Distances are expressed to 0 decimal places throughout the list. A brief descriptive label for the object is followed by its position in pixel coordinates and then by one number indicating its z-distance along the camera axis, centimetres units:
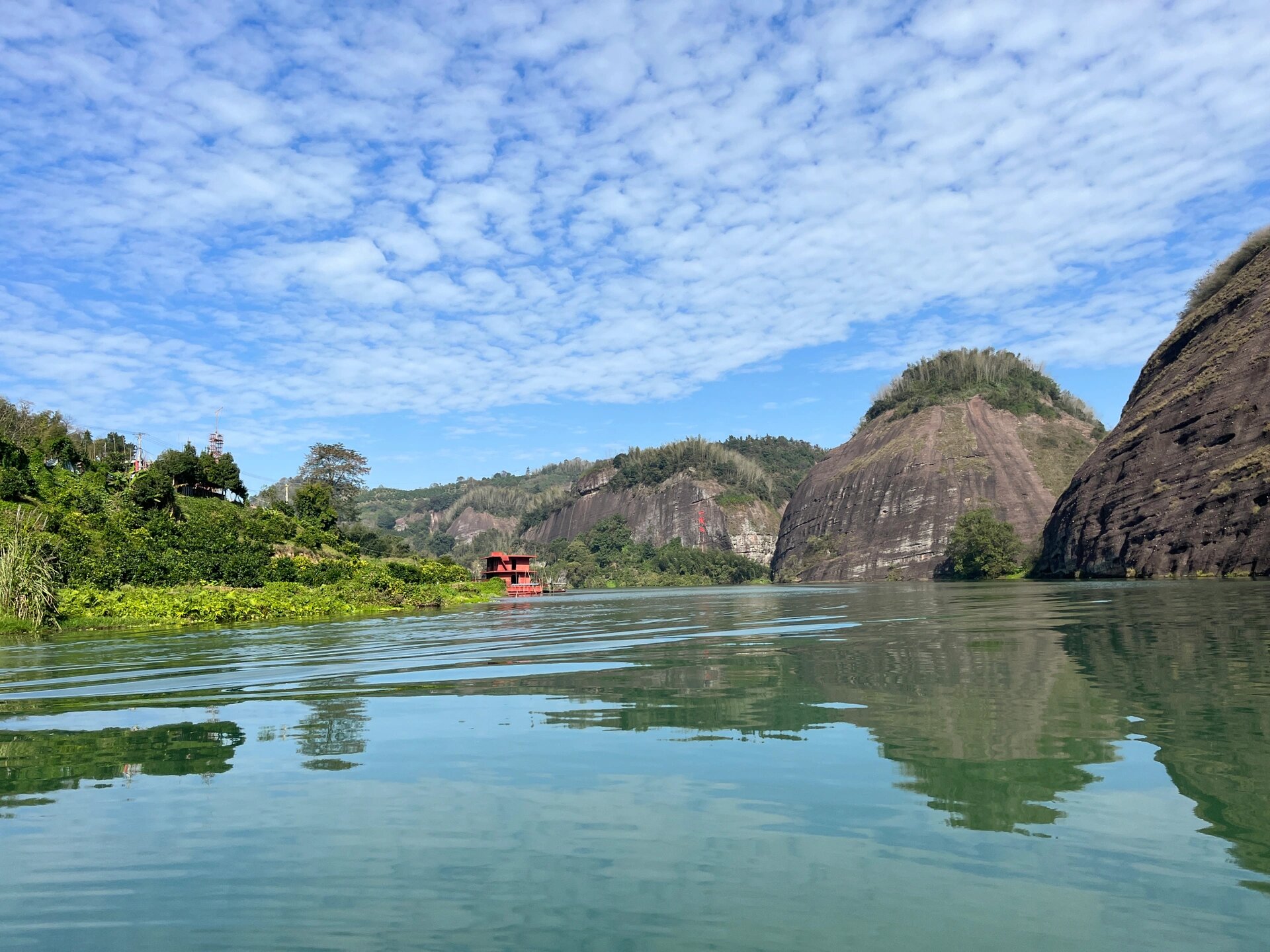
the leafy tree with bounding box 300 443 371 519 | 11869
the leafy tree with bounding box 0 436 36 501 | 4266
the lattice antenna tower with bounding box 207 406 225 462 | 11900
